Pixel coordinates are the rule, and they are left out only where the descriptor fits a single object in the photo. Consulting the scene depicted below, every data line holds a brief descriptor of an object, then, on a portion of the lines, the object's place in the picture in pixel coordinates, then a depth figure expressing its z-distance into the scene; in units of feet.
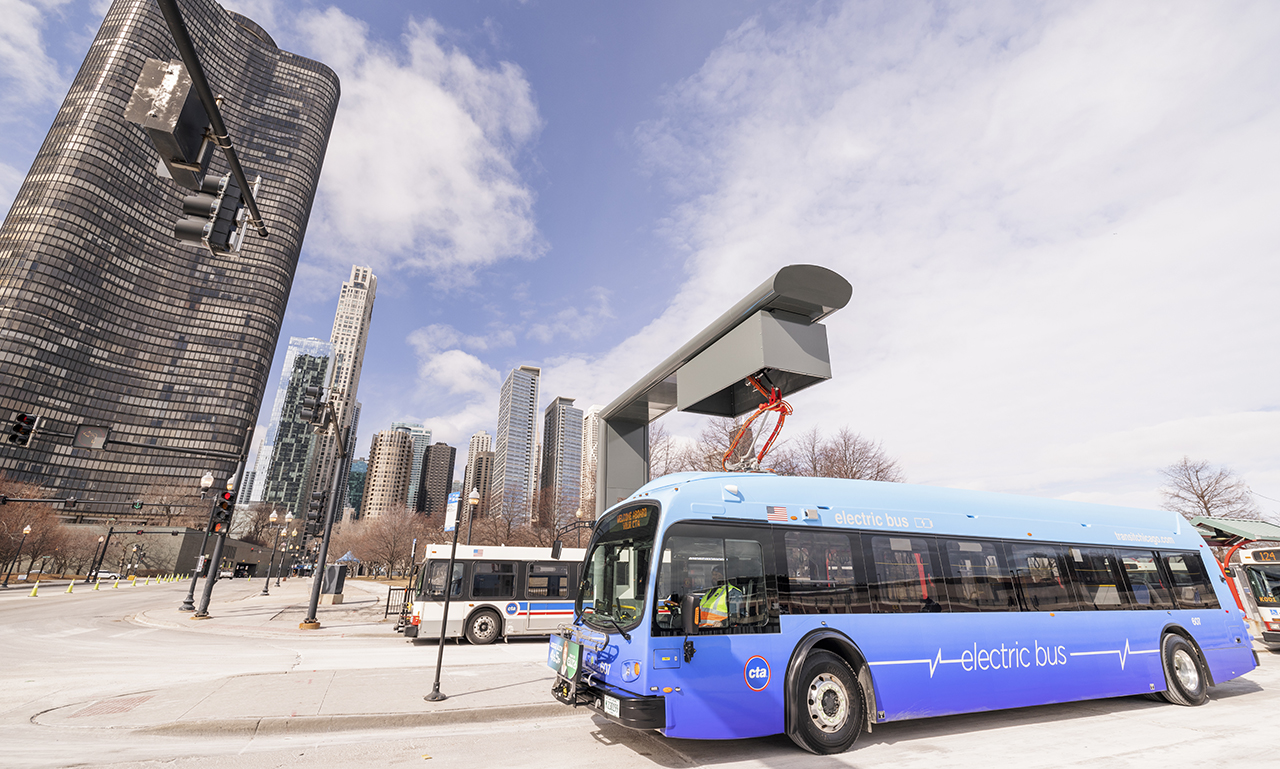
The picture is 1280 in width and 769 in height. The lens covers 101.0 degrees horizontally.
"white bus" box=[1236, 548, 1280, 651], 47.29
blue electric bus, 18.76
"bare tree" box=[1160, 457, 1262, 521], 127.44
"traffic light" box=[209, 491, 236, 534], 63.94
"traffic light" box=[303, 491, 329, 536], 66.40
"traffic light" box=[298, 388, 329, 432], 51.90
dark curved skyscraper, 314.35
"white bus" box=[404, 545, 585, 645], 51.29
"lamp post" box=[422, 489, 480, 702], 25.21
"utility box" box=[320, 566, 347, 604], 95.59
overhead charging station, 22.47
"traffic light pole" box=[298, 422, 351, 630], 60.34
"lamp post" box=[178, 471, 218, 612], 73.56
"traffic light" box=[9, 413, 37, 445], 52.39
